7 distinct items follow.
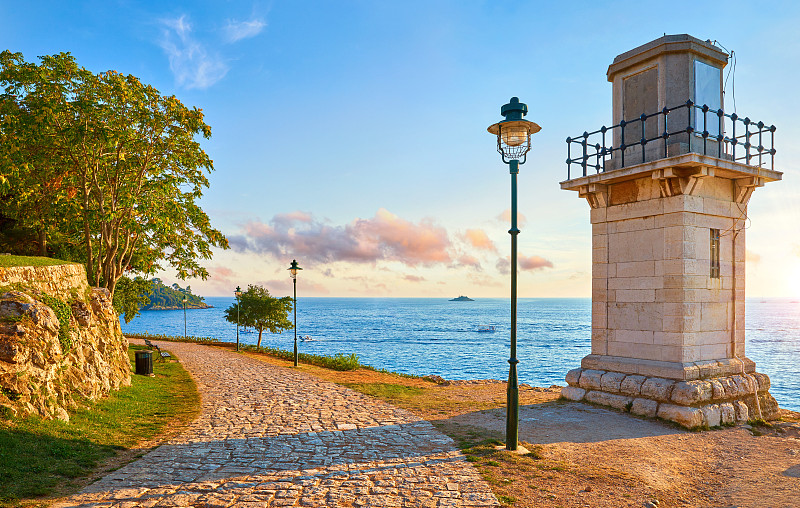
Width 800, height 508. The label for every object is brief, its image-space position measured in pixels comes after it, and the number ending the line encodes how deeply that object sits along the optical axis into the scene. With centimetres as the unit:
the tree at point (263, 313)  4538
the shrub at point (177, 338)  4639
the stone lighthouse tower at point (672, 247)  1155
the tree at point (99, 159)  1680
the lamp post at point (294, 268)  2528
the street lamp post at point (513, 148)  876
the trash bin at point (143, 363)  1877
